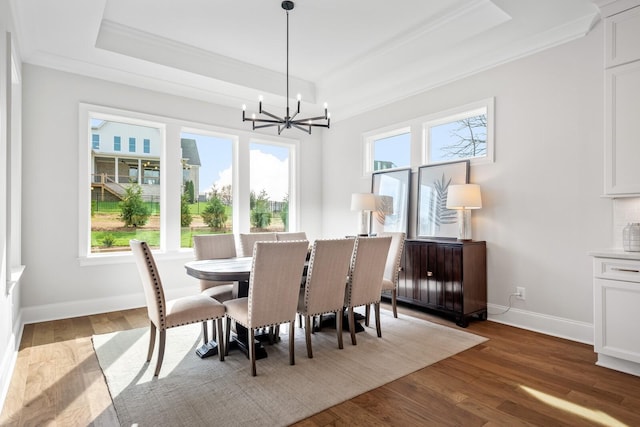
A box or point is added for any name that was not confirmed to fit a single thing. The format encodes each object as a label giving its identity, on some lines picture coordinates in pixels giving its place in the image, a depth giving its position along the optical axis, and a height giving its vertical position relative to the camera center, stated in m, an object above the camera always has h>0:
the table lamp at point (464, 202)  3.85 +0.13
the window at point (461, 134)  4.07 +0.97
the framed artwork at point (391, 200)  4.91 +0.19
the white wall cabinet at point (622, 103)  2.75 +0.87
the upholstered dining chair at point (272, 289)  2.56 -0.56
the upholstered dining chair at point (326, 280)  2.92 -0.56
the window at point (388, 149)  5.06 +0.96
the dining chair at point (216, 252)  3.41 -0.42
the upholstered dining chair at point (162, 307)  2.52 -0.70
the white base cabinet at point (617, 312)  2.58 -0.73
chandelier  3.36 +0.89
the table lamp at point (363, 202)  5.01 +0.16
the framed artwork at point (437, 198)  4.28 +0.20
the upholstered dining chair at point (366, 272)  3.25 -0.55
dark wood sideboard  3.74 -0.69
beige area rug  2.12 -1.17
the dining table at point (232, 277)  2.75 -0.49
